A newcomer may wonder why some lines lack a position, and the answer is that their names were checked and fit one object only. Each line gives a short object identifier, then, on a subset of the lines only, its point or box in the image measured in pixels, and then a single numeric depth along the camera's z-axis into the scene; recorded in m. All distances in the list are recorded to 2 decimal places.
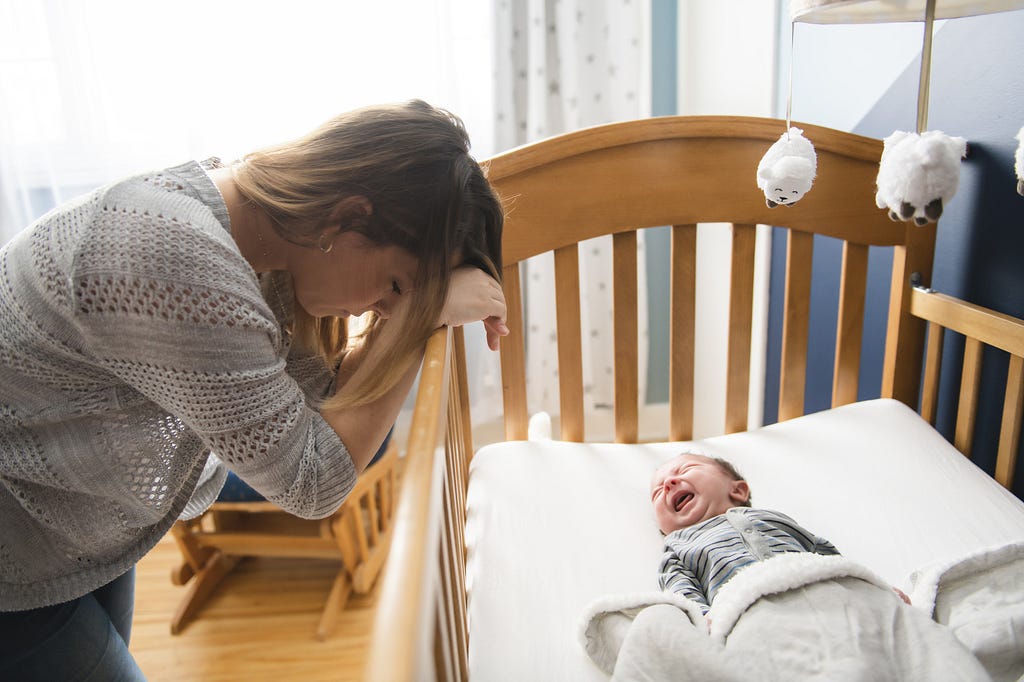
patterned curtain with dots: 2.04
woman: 0.63
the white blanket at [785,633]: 0.69
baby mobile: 0.90
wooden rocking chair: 1.70
